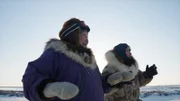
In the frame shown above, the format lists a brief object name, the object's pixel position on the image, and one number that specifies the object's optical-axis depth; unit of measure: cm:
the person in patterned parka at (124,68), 411
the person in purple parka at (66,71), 184
